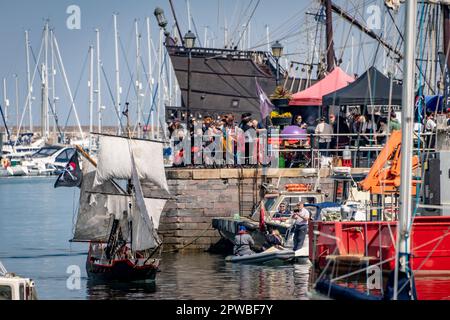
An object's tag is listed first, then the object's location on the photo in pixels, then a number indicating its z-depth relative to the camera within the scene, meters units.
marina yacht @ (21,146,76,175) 135.75
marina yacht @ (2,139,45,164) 143.75
